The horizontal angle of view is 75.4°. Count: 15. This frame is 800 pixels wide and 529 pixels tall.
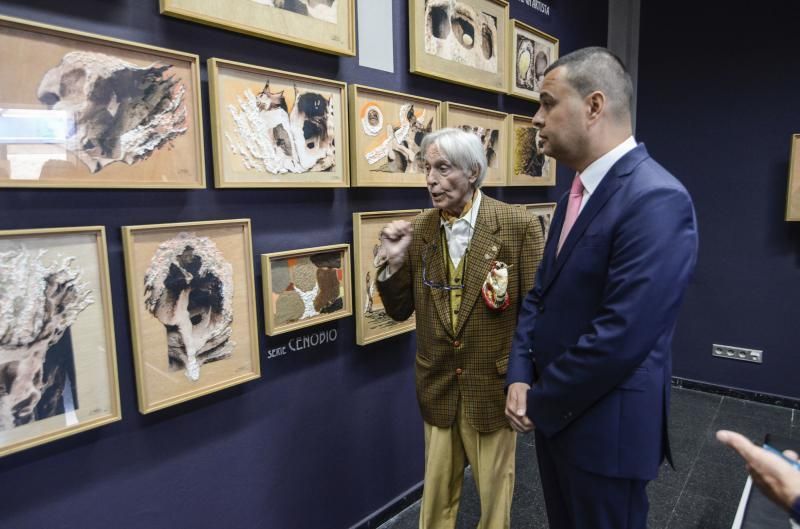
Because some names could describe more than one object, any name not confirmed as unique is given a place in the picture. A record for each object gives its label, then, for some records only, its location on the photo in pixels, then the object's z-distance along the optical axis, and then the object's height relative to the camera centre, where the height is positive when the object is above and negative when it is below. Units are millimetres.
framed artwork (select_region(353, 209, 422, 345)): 2242 -317
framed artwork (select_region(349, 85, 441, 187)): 2174 +315
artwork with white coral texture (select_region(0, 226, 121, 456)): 1334 -341
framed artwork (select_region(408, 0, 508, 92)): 2391 +819
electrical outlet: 3914 -1171
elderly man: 1790 -319
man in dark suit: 1215 -248
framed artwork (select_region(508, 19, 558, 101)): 3049 +899
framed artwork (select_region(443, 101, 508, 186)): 2656 +411
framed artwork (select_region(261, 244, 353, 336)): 1919 -313
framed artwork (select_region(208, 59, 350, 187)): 1715 +286
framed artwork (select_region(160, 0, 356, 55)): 1607 +642
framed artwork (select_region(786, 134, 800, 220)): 3525 +104
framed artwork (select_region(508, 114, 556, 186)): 3121 +287
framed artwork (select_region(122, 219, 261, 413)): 1571 -324
